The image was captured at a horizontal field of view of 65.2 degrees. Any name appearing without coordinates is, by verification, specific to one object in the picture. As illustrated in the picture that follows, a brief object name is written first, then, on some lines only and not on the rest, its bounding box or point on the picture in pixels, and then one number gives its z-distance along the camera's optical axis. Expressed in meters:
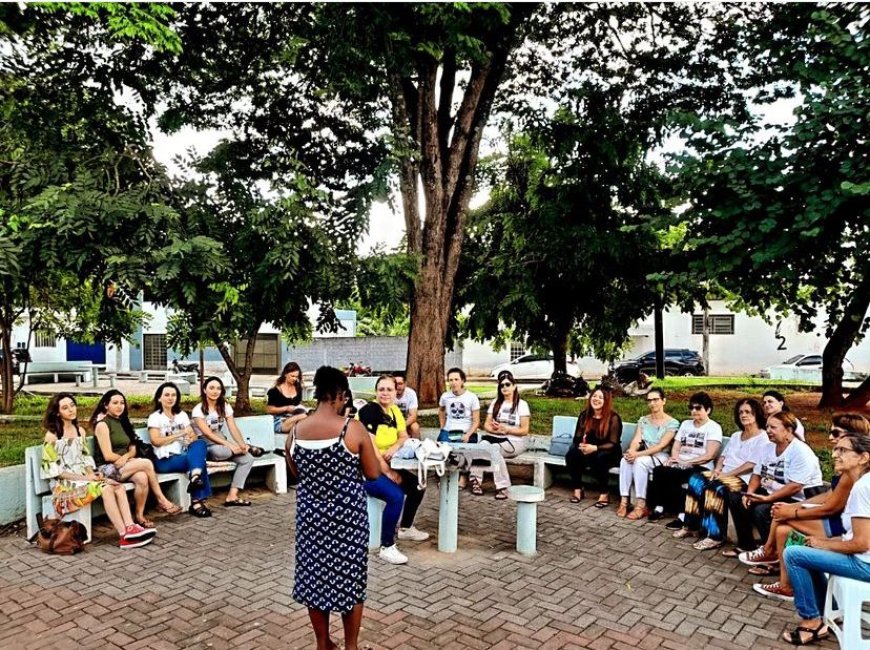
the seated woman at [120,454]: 6.54
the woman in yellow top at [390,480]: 5.70
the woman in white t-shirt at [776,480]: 5.55
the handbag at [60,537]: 5.85
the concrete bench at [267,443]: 8.15
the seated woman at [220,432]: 7.54
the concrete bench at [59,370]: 24.20
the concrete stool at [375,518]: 6.17
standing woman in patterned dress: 3.79
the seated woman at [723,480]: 6.19
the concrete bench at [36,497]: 6.12
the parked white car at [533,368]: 29.48
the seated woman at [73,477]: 6.02
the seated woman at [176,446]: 7.04
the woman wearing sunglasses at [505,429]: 7.96
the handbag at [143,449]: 6.92
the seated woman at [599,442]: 7.69
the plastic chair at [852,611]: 3.95
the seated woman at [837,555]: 4.01
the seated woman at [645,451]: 7.21
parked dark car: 30.42
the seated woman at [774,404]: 6.03
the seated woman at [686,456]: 6.86
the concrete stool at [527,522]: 6.01
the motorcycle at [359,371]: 25.12
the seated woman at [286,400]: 8.68
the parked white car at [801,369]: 25.99
